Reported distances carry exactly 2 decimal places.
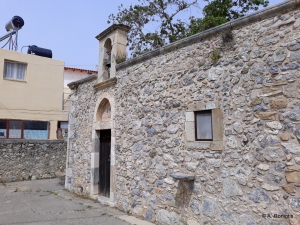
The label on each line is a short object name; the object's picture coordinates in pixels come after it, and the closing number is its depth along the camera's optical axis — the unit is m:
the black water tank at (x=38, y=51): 15.27
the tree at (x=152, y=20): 11.97
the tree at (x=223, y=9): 10.15
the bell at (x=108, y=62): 7.19
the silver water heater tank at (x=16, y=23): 15.59
